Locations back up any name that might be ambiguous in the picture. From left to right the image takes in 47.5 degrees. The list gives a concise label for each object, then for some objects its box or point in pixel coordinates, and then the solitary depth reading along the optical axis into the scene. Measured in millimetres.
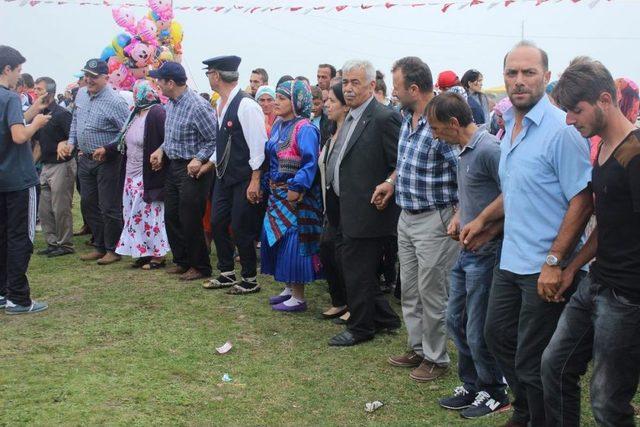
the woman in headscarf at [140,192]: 8156
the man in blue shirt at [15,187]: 6180
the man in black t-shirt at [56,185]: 9078
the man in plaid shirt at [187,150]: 7445
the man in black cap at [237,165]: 6918
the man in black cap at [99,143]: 8367
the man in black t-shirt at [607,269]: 2982
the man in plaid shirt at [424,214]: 4762
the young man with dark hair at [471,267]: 4059
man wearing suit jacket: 5422
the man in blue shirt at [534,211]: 3336
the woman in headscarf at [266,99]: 8336
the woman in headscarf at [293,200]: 6371
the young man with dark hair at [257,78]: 10375
